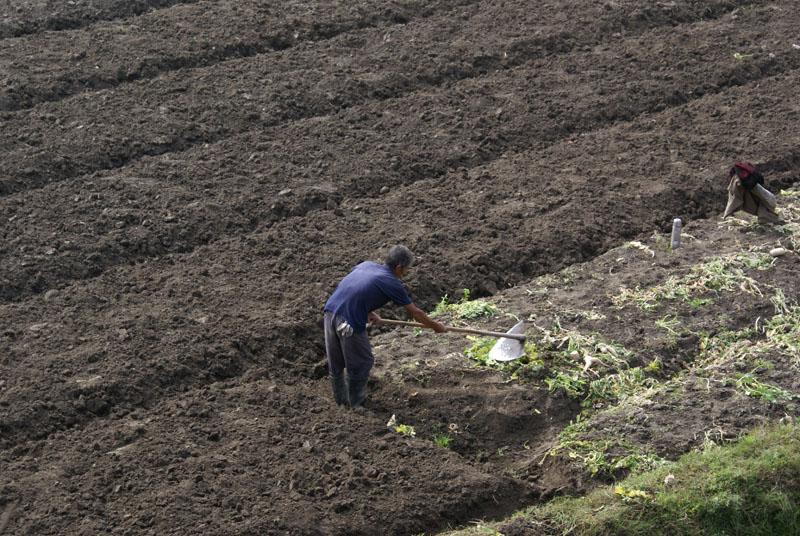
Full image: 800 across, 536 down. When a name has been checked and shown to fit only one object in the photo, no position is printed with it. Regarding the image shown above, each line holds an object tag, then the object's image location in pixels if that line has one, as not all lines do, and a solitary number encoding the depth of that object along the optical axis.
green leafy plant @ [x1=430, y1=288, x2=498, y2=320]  21.59
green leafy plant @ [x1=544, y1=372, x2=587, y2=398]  19.70
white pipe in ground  23.27
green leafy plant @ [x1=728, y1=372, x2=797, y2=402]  19.14
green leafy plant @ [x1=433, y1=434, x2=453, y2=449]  19.06
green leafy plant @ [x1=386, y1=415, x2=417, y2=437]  19.12
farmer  18.92
